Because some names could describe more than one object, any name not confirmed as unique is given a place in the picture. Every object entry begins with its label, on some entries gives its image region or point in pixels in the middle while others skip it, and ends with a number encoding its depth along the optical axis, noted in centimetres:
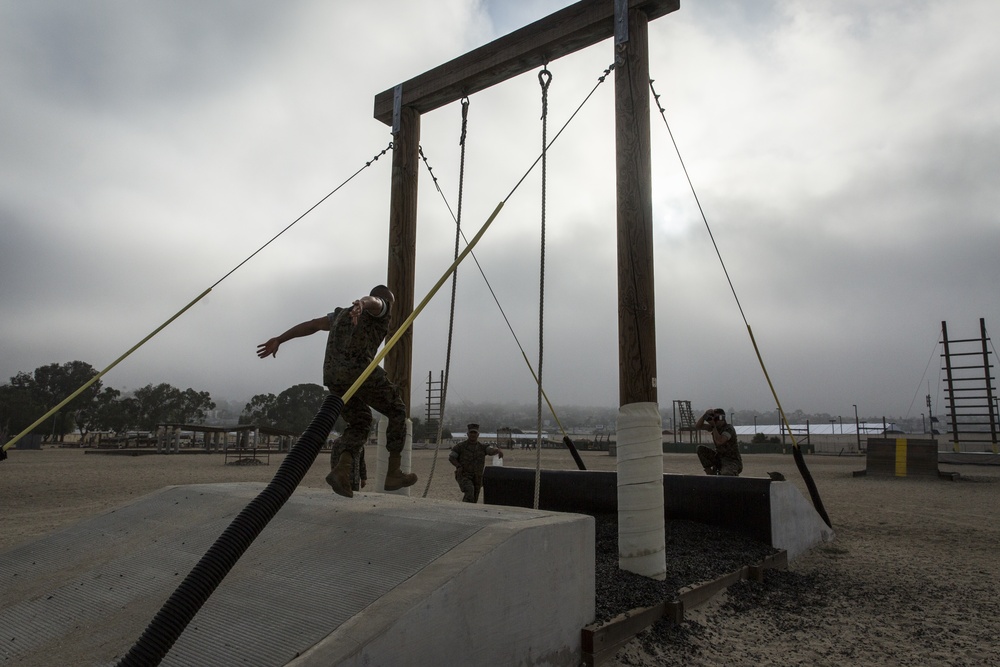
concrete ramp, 241
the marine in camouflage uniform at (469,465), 869
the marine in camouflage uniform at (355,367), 405
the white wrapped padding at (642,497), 439
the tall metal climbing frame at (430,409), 5565
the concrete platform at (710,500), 622
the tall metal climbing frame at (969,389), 2433
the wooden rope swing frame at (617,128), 477
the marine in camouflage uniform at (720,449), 896
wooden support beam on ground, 328
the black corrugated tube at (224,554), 178
